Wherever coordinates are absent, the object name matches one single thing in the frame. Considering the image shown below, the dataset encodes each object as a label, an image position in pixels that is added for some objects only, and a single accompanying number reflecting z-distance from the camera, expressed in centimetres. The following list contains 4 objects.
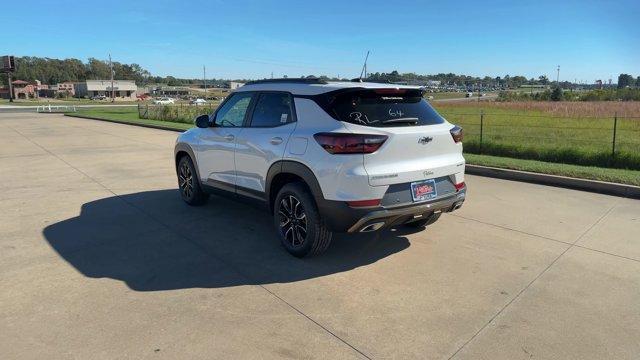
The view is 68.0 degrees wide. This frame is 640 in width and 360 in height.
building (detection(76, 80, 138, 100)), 12362
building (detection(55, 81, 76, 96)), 13131
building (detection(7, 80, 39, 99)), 12288
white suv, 421
